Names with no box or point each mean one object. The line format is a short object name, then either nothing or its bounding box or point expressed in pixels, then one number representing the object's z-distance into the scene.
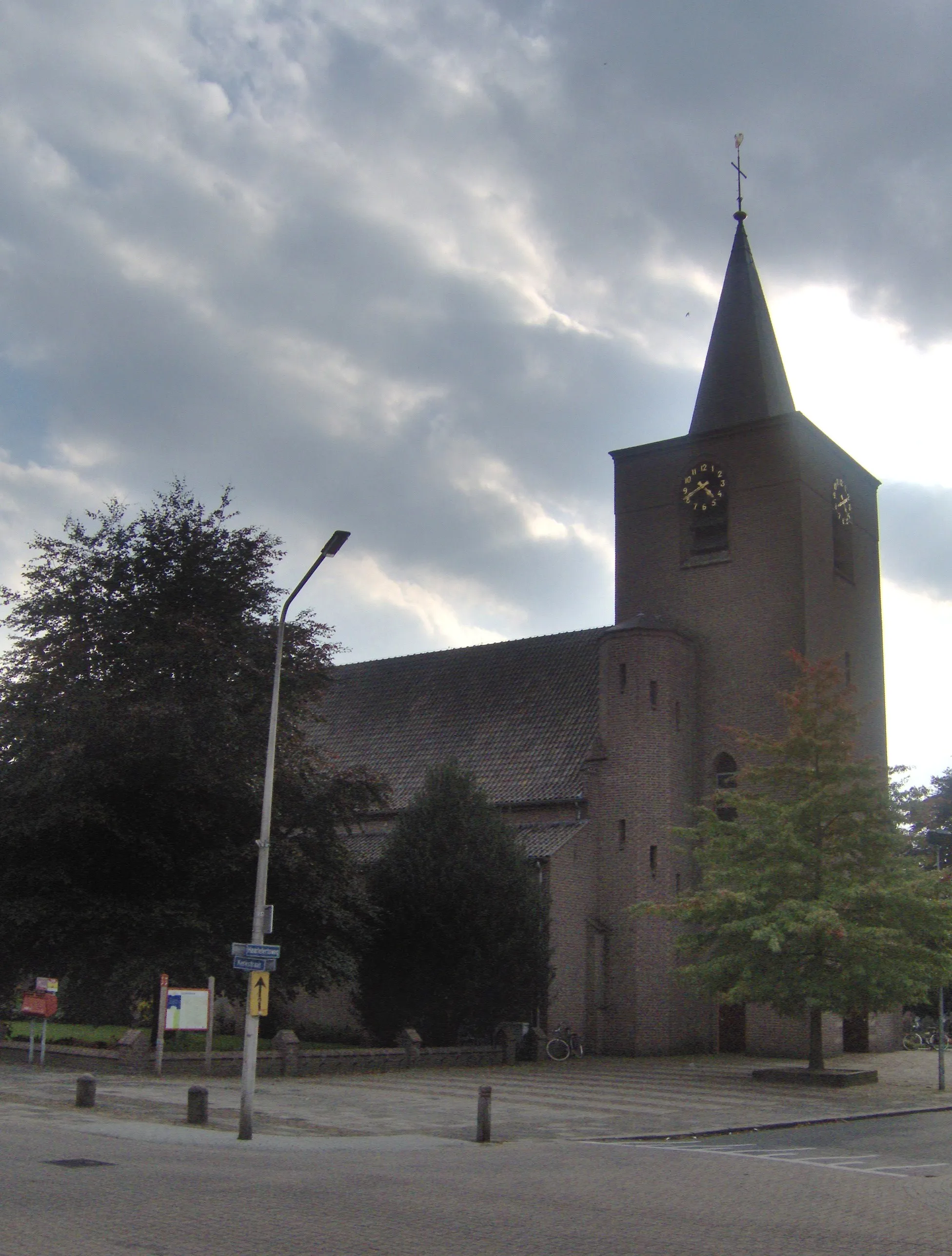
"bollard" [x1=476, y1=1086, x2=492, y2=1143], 16.67
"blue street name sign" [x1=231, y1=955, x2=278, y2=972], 16.98
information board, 23.89
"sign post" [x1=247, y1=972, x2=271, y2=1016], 16.88
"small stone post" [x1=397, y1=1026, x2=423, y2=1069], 29.48
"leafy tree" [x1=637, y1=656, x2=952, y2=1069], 26.20
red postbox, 24.86
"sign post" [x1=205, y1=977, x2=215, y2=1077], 25.03
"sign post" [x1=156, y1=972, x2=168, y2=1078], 24.09
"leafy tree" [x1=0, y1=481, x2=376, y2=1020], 27.50
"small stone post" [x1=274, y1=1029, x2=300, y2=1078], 26.47
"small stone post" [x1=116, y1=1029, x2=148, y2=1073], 24.66
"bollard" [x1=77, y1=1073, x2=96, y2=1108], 19.05
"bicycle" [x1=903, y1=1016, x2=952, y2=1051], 44.16
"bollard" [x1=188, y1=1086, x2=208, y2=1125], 17.61
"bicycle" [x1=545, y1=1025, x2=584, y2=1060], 33.34
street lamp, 16.22
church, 36.00
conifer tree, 31.77
